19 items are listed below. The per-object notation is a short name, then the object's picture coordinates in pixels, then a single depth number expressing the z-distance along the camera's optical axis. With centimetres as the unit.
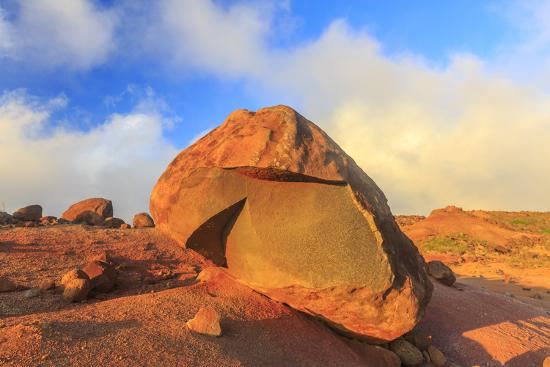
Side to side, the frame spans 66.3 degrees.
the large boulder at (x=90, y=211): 1152
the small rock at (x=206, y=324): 372
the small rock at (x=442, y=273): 811
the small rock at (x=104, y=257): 667
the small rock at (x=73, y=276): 516
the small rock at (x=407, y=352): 493
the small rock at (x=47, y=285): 527
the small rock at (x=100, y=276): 532
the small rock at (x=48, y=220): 984
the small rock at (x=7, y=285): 532
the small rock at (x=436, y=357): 500
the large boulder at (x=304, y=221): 425
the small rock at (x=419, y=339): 528
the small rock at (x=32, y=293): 506
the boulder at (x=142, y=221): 1097
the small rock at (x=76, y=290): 495
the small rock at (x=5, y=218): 992
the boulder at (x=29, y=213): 1054
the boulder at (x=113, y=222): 1099
